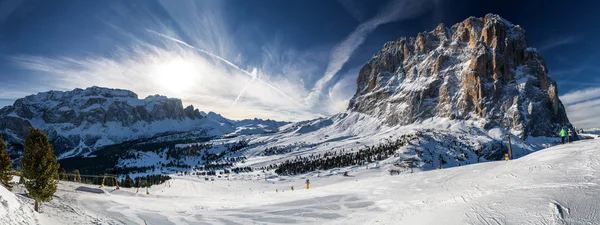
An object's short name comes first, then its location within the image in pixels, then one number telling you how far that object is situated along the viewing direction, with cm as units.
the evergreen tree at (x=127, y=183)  10966
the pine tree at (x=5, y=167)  2925
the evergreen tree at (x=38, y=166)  2195
